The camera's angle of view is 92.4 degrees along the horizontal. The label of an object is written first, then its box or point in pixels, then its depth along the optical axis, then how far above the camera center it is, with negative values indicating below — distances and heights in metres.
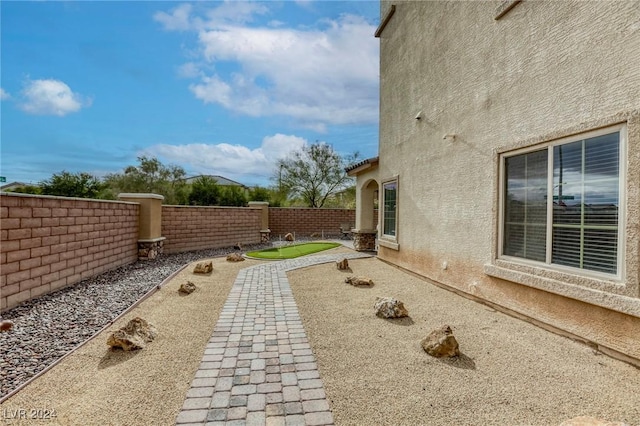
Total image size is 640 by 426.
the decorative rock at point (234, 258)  13.18 -2.12
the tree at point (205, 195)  27.86 +1.21
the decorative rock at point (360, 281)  8.86 -2.06
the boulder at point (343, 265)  11.21 -2.00
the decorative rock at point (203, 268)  10.44 -2.07
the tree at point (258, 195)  32.03 +1.50
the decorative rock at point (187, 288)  7.95 -2.10
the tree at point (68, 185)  20.73 +1.42
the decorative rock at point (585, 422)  2.46 -1.72
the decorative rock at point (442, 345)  4.44 -1.95
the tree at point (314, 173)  35.59 +4.30
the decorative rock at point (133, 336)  4.58 -2.00
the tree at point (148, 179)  34.08 +3.16
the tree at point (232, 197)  28.17 +1.09
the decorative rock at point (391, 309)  6.12 -1.97
